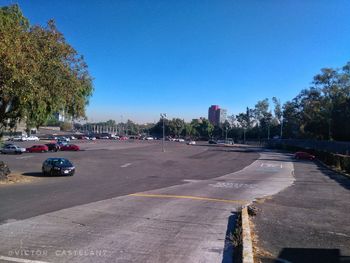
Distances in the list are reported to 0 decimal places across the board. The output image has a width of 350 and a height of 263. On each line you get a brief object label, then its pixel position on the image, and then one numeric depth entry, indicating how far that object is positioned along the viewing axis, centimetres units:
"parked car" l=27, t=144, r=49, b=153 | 6762
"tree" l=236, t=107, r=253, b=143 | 18700
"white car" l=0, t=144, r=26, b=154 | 6400
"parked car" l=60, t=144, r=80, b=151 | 7294
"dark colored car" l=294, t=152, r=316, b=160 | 6288
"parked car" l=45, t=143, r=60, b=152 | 7325
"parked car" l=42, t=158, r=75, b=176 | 3238
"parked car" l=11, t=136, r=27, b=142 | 10684
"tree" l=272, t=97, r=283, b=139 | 16650
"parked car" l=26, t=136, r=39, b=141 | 11110
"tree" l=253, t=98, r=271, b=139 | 17925
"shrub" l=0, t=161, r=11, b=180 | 2621
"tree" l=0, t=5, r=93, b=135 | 2011
